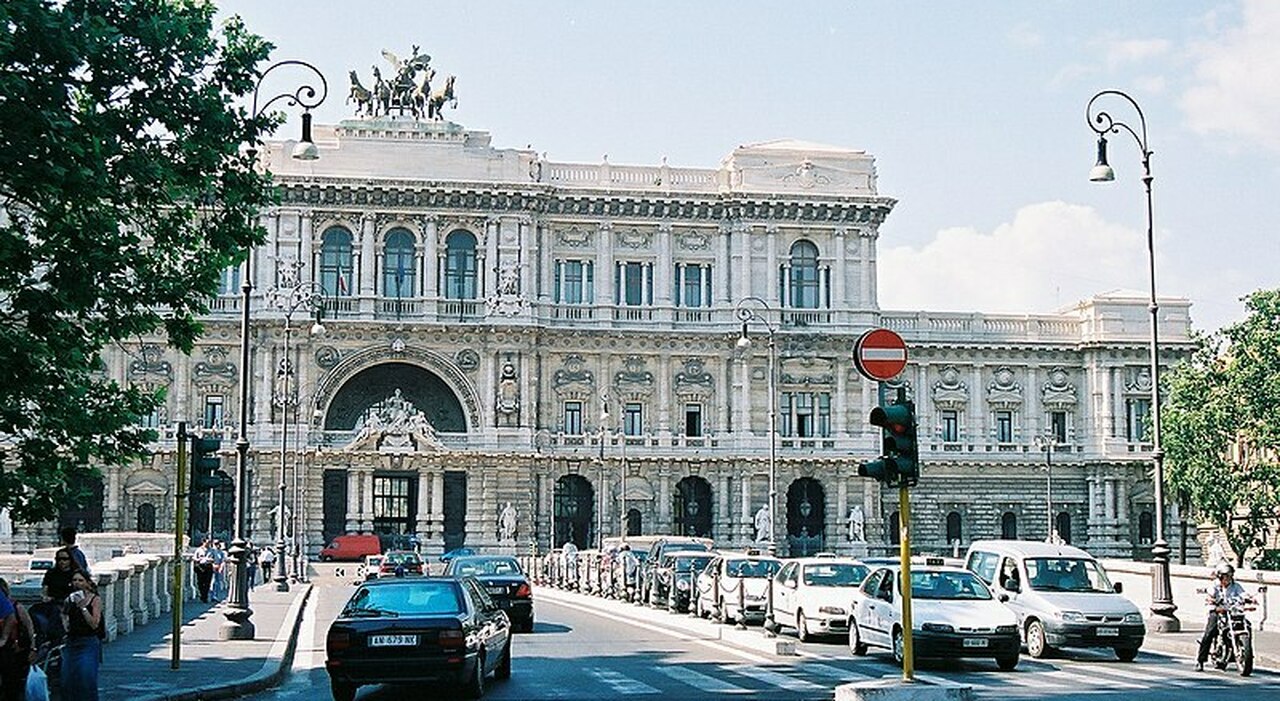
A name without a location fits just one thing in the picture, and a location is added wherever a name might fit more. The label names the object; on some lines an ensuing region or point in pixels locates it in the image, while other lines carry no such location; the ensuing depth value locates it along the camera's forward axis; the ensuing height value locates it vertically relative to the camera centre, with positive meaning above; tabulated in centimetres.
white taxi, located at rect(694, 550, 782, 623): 3400 -211
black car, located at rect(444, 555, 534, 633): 3322 -205
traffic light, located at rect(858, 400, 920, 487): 1680 +34
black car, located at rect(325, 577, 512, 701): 2009 -183
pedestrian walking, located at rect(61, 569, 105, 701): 1748 -159
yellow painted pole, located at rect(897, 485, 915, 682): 1694 -117
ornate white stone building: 7831 +540
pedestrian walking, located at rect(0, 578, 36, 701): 1521 -149
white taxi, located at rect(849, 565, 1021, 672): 2527 -203
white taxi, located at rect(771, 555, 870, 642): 3016 -199
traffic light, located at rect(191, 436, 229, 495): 2319 +27
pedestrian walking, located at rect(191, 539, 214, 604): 4322 -220
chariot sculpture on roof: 8231 +1887
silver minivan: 2748 -190
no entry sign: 1802 +135
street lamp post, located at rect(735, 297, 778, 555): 8000 +813
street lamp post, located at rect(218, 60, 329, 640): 2916 -9
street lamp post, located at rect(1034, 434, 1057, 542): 8175 +100
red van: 7462 -280
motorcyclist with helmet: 2503 -165
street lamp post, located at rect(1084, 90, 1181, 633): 3275 +56
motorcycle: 2497 -225
